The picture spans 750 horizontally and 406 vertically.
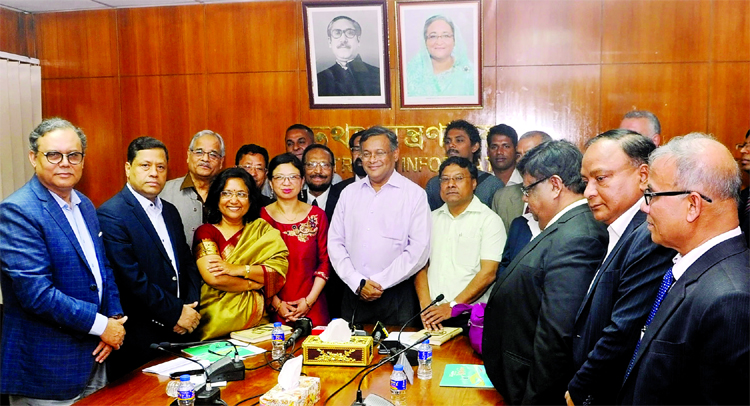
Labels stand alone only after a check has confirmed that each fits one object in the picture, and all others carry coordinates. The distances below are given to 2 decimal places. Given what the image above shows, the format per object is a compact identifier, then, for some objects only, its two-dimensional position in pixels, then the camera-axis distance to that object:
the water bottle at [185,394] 2.08
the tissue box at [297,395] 2.04
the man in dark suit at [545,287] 2.14
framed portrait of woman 5.05
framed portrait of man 5.16
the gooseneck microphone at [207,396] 2.12
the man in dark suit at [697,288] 1.52
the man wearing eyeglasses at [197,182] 3.97
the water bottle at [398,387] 2.21
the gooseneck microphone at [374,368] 2.03
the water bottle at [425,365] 2.42
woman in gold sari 3.14
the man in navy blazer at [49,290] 2.55
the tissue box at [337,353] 2.55
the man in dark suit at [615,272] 1.91
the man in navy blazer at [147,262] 3.01
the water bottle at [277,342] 2.68
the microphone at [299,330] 2.68
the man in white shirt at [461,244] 3.58
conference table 2.23
